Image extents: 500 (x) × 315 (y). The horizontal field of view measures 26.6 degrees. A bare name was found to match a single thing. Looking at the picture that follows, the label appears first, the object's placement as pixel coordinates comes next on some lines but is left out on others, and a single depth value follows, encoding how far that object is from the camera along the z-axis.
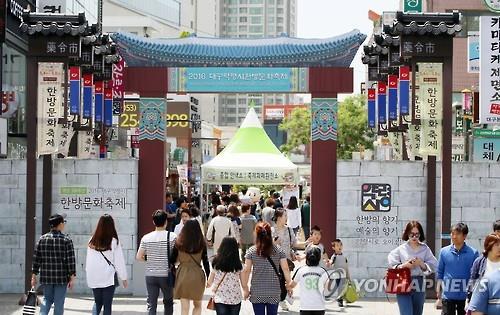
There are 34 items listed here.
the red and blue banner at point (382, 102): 21.89
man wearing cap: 12.96
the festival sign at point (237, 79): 19.62
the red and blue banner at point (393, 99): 20.31
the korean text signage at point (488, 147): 31.95
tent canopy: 26.27
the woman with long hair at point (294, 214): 28.25
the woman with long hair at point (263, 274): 12.18
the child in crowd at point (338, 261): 17.22
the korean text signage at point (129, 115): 36.17
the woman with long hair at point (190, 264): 12.76
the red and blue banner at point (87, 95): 20.47
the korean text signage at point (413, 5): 30.41
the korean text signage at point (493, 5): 30.72
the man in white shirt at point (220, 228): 18.39
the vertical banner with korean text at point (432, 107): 18.52
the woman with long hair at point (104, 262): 12.84
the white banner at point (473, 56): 27.28
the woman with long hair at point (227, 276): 12.13
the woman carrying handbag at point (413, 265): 12.58
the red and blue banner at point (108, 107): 22.23
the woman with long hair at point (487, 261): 10.13
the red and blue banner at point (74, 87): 18.86
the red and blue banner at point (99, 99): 21.66
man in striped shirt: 13.35
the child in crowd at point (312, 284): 12.04
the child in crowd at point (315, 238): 15.98
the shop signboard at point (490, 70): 18.20
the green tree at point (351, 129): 66.12
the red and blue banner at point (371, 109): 23.14
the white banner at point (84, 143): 21.50
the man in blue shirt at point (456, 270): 12.24
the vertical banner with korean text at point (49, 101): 18.27
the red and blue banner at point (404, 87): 18.92
